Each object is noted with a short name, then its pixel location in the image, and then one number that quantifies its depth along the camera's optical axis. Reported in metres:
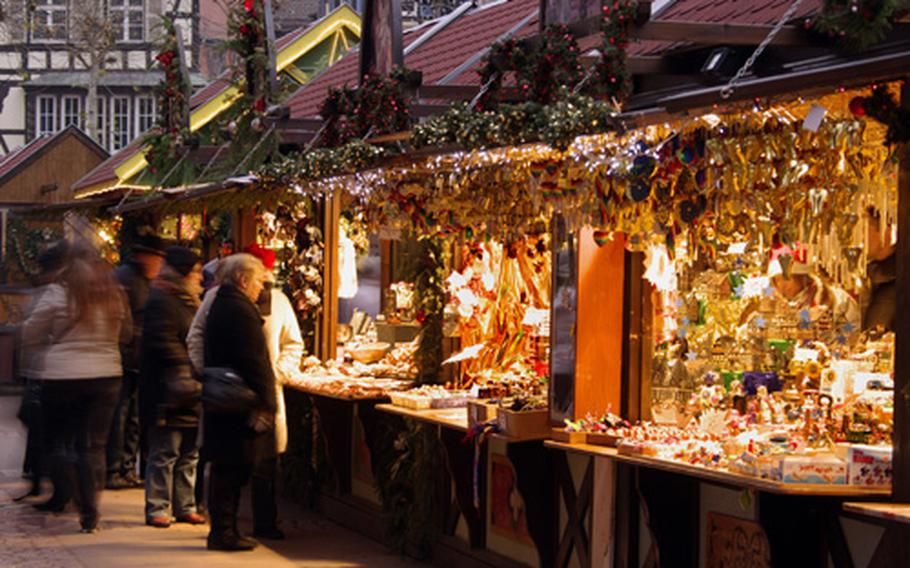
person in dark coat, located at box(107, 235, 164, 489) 10.65
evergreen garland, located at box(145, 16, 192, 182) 15.54
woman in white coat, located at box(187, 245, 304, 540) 10.02
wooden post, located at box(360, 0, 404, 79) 9.56
